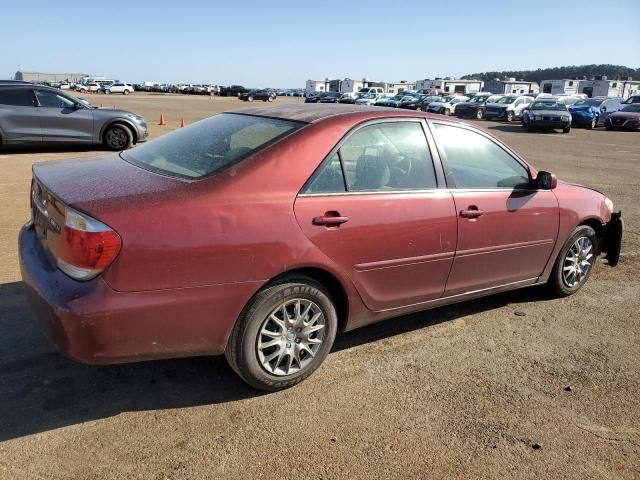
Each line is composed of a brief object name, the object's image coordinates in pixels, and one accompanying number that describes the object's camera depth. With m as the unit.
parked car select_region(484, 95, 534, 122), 32.62
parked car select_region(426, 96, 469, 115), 36.53
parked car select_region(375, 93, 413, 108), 43.33
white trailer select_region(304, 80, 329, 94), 102.50
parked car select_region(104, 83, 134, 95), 74.25
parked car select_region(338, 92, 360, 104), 48.31
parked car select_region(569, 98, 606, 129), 30.31
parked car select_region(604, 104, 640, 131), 27.84
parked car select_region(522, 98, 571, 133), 26.25
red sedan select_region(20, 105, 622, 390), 2.61
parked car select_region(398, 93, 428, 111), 40.22
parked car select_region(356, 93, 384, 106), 45.33
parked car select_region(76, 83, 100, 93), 75.50
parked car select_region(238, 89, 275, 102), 66.62
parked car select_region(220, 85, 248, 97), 83.01
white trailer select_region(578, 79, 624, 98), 67.50
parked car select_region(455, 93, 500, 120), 34.44
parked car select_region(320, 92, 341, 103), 49.30
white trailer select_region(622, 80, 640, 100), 70.66
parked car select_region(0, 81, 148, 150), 11.36
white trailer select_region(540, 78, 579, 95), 70.31
